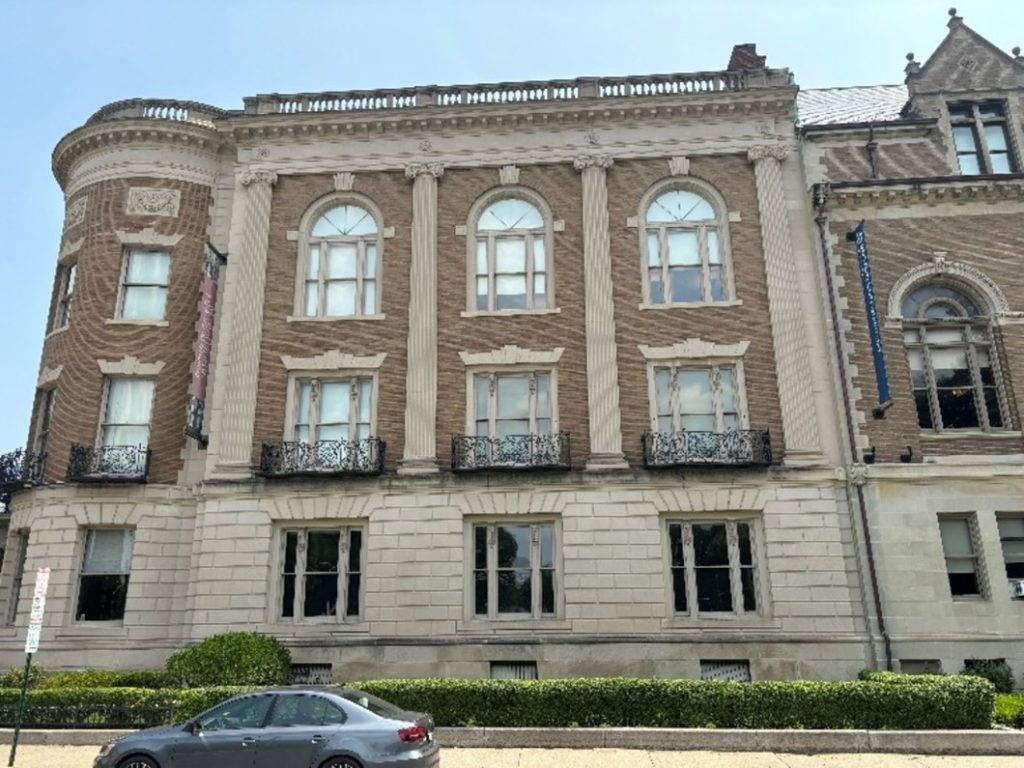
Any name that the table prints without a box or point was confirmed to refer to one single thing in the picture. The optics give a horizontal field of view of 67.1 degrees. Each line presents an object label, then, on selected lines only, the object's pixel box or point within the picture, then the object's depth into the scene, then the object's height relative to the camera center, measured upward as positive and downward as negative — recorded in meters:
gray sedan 9.62 -1.62
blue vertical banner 19.06 +6.92
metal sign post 13.05 -0.16
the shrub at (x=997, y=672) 17.16 -1.61
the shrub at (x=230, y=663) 16.86 -1.21
